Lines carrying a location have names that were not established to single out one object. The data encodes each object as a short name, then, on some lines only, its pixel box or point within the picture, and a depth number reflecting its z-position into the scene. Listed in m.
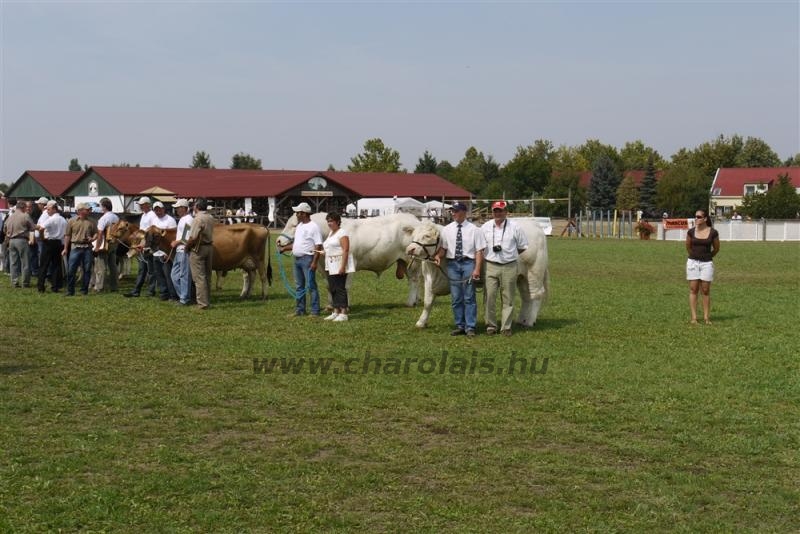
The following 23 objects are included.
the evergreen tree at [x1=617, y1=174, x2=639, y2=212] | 94.19
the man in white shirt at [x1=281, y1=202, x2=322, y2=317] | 15.41
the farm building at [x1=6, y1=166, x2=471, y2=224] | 68.88
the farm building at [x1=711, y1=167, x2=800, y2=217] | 97.75
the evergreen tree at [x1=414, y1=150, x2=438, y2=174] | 121.12
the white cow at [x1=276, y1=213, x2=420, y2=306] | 16.89
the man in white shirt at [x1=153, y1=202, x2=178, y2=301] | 17.66
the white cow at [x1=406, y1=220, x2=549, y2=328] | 13.95
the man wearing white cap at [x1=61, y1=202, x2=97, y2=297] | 18.70
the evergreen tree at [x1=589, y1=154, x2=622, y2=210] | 100.25
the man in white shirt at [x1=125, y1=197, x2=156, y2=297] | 18.17
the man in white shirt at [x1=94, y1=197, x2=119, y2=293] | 19.11
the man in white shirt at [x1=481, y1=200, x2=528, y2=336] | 13.16
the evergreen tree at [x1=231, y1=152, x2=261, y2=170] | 132.38
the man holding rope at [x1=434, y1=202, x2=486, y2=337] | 13.23
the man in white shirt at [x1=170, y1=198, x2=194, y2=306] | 16.81
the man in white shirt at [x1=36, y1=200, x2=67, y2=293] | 19.55
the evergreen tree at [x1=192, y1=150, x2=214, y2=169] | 125.12
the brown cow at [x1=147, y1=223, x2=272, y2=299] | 17.64
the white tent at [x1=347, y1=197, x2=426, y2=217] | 67.62
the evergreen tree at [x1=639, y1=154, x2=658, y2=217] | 89.12
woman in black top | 14.84
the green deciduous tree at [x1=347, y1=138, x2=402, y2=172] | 102.62
